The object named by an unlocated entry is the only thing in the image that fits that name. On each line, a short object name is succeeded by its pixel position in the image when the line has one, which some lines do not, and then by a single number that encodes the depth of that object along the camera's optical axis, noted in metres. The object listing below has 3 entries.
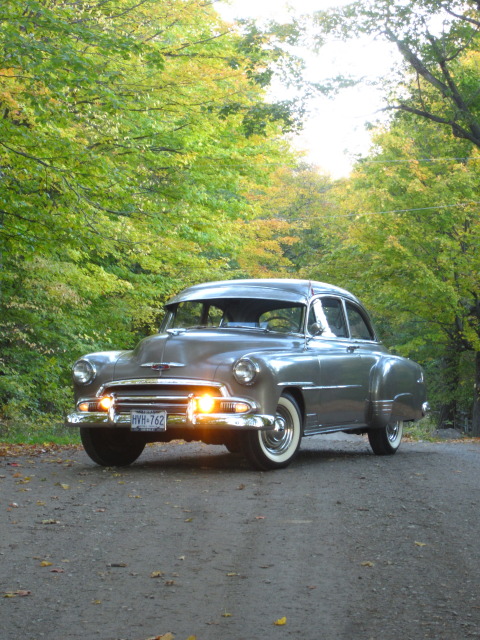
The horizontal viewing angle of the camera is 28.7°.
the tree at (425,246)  27.62
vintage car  8.88
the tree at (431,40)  19.86
